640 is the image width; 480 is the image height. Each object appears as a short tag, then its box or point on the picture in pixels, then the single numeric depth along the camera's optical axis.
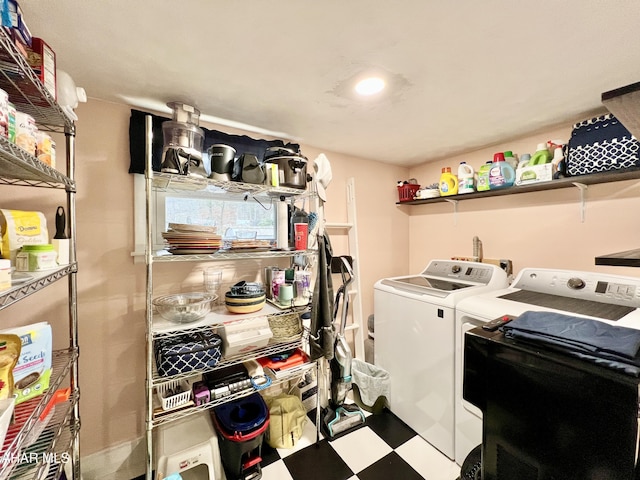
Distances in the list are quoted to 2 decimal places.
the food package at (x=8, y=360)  0.73
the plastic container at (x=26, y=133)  0.79
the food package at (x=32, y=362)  0.85
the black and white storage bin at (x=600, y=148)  1.42
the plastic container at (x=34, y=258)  0.90
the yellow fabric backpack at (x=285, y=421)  1.70
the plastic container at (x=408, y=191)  2.59
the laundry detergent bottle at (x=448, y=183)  2.21
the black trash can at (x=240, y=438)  1.43
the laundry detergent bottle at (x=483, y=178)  1.97
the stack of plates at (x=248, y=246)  1.49
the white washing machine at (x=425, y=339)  1.58
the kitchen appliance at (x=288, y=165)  1.60
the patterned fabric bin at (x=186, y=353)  1.30
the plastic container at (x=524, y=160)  1.81
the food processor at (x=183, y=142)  1.28
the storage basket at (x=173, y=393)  1.31
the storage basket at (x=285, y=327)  1.68
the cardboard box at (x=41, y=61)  0.84
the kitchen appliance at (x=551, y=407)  0.65
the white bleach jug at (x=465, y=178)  2.09
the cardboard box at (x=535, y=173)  1.68
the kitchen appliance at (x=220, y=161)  1.42
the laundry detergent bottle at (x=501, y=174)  1.89
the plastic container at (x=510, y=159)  1.94
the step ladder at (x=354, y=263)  2.34
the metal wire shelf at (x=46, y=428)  0.65
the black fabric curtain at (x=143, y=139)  1.49
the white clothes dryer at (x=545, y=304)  1.31
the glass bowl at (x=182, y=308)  1.37
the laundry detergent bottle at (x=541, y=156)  1.74
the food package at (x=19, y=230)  0.90
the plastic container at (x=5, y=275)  0.63
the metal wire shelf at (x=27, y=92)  0.69
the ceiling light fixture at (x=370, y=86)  1.27
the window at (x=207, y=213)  1.54
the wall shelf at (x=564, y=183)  1.49
